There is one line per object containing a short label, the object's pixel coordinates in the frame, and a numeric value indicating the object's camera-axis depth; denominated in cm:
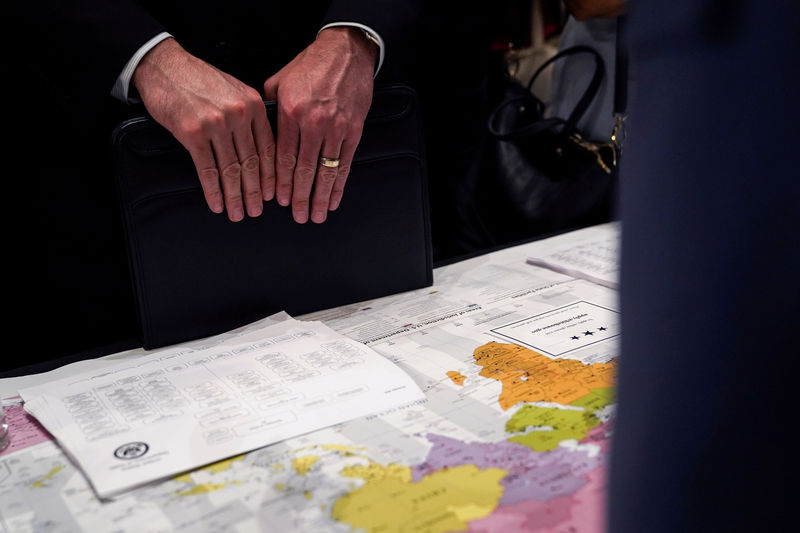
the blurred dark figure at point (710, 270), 29
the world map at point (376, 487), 54
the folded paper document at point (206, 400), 63
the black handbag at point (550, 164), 139
